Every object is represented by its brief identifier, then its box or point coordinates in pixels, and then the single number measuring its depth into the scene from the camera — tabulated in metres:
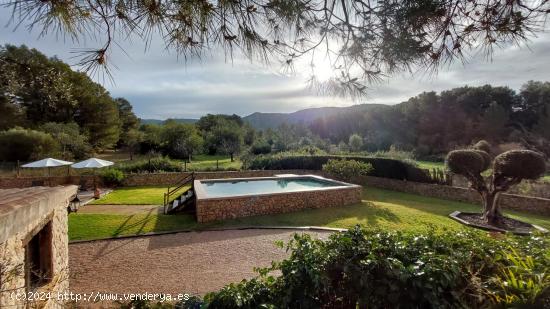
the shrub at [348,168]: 14.34
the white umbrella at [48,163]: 13.05
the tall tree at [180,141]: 30.48
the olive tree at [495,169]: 7.56
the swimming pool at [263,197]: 8.91
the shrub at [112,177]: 15.76
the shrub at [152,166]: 17.64
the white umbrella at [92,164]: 13.24
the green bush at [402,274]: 2.21
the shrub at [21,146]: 19.28
